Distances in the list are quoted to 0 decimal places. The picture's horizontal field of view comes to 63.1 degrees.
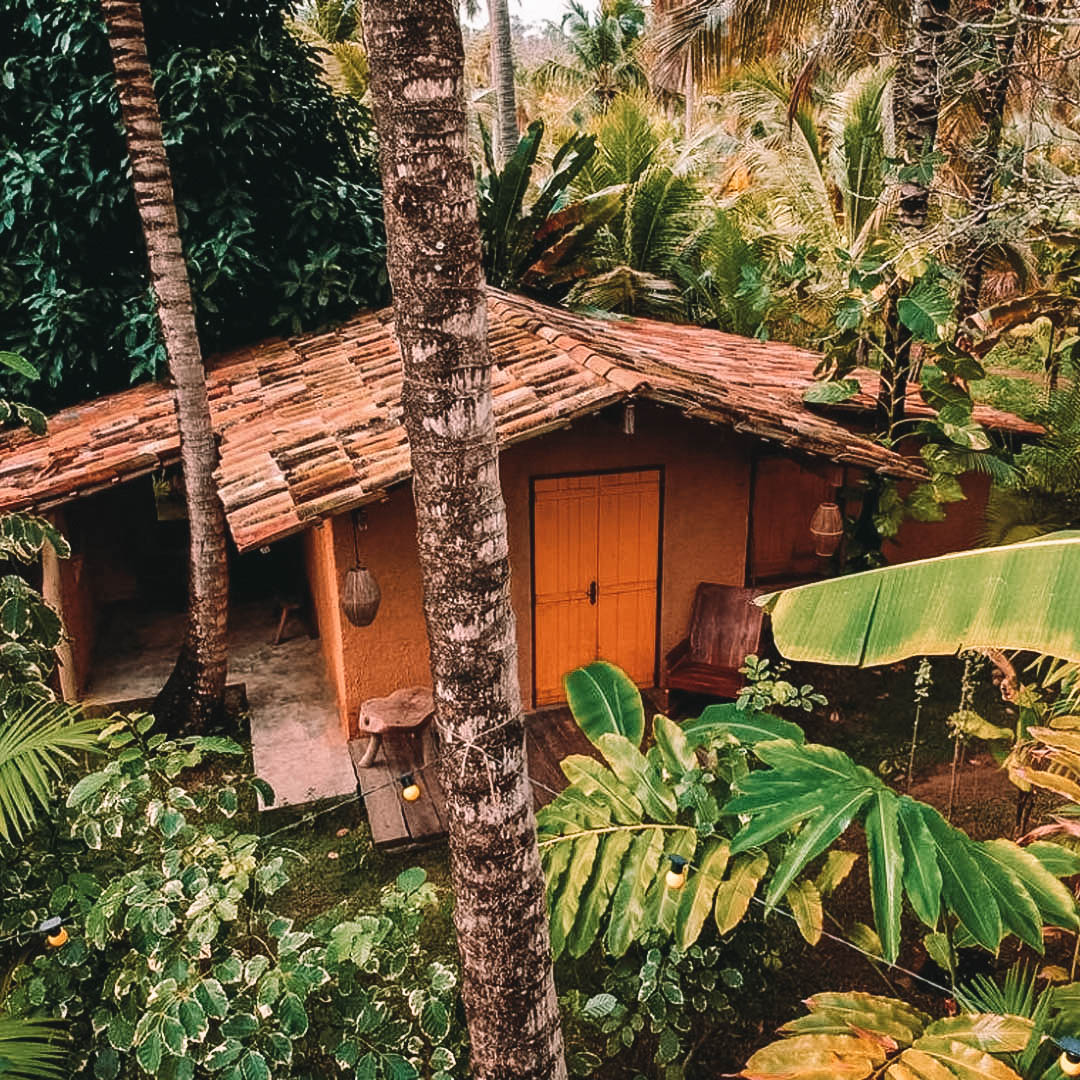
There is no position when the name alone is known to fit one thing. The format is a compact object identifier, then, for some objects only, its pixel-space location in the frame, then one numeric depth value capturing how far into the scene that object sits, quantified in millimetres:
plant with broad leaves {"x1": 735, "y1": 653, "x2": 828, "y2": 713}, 4172
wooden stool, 6934
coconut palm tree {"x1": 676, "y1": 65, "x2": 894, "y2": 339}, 8961
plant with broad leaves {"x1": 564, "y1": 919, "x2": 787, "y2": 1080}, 3621
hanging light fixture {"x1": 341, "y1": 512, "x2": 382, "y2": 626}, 6328
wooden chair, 7910
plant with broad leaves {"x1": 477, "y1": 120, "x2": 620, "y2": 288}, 9914
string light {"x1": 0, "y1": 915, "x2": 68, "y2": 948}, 3186
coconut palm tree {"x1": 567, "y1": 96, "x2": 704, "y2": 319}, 13289
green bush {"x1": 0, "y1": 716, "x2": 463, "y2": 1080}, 2990
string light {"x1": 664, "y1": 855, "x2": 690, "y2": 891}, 3459
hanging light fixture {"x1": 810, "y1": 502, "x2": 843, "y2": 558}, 7430
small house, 6605
